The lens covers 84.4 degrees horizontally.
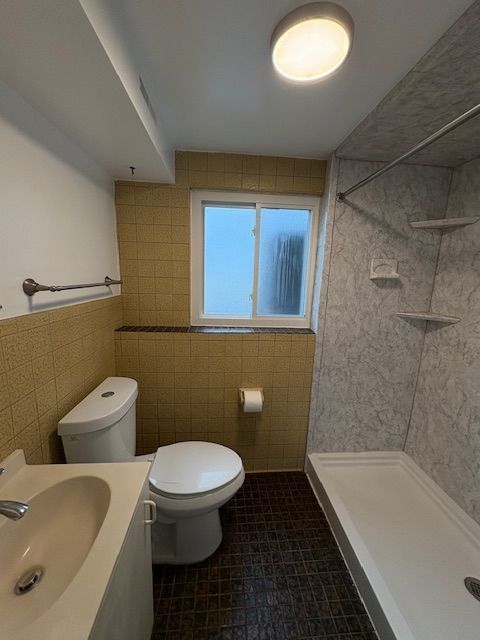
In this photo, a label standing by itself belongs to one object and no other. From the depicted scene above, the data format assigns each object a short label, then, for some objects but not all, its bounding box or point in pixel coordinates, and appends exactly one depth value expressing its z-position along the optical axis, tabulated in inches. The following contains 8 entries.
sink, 21.0
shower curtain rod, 30.4
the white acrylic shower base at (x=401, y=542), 43.4
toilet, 43.7
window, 70.4
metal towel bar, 36.3
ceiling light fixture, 29.3
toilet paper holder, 67.5
